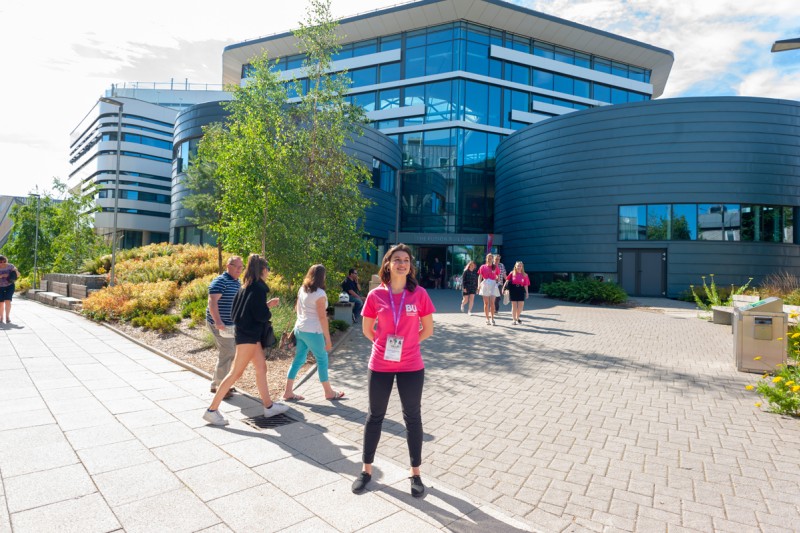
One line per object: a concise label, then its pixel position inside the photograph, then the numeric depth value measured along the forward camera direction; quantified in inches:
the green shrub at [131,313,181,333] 396.8
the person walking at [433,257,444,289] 1214.3
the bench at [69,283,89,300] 644.1
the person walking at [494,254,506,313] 506.3
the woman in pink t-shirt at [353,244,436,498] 131.1
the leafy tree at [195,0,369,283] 434.3
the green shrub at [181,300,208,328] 414.6
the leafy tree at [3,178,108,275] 1064.8
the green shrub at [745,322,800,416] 194.2
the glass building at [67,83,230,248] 2193.7
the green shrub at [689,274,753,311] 580.7
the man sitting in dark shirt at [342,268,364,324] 486.0
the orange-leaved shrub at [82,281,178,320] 471.8
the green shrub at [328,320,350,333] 406.9
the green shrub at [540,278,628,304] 754.8
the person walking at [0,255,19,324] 463.8
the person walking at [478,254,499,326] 482.9
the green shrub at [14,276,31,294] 1037.8
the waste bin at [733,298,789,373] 271.4
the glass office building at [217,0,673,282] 1220.5
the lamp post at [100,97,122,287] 587.5
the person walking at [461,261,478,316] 581.9
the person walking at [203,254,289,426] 186.4
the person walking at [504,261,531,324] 474.6
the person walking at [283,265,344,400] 211.0
